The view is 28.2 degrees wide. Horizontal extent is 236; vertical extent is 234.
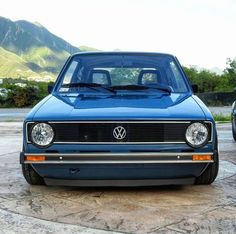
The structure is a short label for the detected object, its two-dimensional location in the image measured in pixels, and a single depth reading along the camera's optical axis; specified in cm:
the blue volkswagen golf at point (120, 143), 413
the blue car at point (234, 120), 913
